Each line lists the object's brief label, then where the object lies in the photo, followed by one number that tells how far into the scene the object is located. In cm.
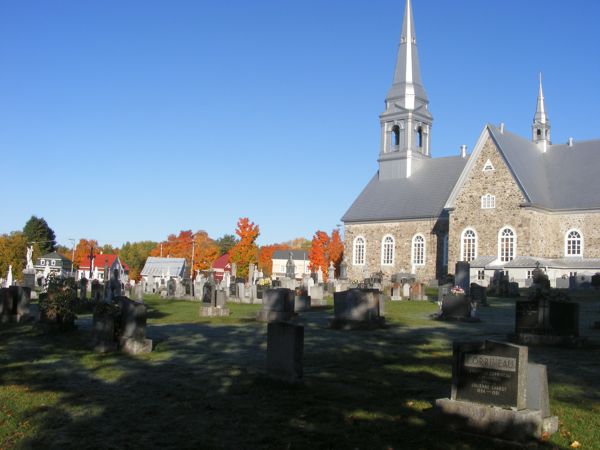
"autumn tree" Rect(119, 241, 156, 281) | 9725
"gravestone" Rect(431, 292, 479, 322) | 1898
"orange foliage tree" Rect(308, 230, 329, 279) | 8112
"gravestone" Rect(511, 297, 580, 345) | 1345
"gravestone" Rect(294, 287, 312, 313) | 2352
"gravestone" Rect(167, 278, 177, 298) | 3338
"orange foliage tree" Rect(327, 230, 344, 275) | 8256
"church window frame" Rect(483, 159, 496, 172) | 4449
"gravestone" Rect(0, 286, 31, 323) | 1855
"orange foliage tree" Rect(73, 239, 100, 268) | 10712
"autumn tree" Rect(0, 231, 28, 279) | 6731
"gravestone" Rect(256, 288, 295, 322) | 1847
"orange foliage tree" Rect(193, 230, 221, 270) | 8662
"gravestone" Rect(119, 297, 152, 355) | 1243
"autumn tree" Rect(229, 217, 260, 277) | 7400
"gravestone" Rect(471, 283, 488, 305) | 2635
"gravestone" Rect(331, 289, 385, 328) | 1656
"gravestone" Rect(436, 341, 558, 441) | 669
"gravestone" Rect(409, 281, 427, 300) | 2947
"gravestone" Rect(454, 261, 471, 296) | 3256
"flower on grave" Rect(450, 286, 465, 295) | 1995
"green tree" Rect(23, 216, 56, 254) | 9604
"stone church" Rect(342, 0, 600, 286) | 4262
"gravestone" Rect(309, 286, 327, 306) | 2590
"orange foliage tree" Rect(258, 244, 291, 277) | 12106
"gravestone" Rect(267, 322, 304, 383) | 912
